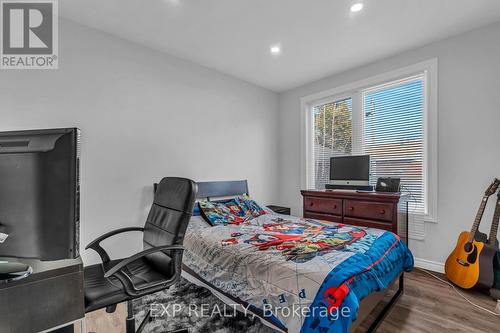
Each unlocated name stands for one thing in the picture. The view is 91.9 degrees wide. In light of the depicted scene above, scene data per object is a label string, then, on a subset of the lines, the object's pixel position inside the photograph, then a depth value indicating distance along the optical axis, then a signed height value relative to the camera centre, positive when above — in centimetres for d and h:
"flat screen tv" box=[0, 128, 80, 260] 80 -10
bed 138 -73
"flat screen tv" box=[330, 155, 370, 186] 321 -6
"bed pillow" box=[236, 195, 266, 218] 323 -57
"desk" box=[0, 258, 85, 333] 75 -44
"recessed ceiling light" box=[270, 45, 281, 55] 300 +148
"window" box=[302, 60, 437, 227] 299 +53
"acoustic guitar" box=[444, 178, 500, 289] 237 -92
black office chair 135 -64
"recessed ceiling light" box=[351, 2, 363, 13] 223 +149
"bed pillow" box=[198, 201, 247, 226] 281 -58
